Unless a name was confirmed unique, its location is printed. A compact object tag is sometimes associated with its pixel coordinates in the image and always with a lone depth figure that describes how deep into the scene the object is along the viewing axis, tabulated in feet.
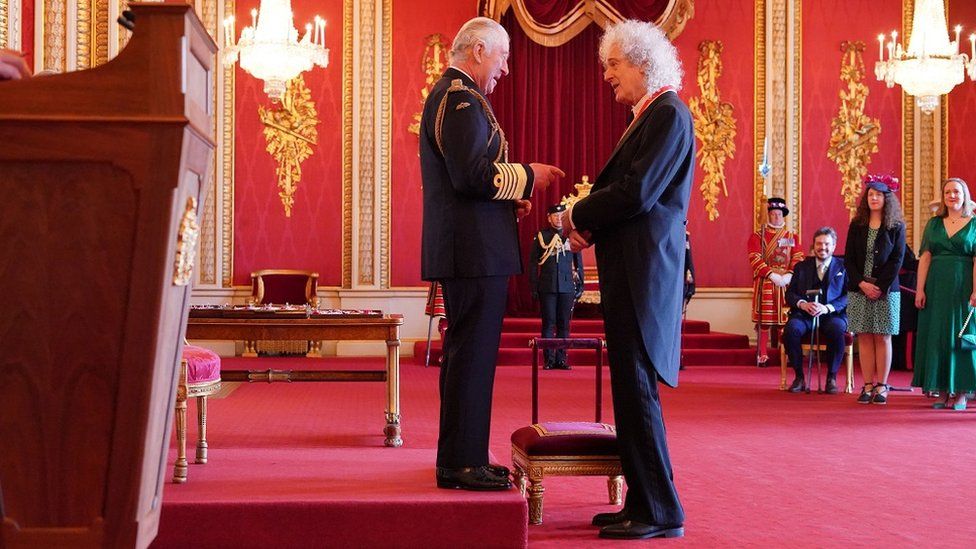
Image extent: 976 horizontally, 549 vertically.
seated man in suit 25.95
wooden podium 6.00
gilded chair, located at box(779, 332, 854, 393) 26.09
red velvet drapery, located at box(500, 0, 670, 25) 37.63
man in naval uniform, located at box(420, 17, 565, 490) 9.82
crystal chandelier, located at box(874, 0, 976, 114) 31.37
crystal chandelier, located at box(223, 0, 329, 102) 28.84
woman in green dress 21.76
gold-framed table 15.29
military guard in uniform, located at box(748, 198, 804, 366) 29.53
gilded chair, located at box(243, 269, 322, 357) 35.73
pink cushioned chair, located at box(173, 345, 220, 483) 11.68
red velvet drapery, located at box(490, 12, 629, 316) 38.68
